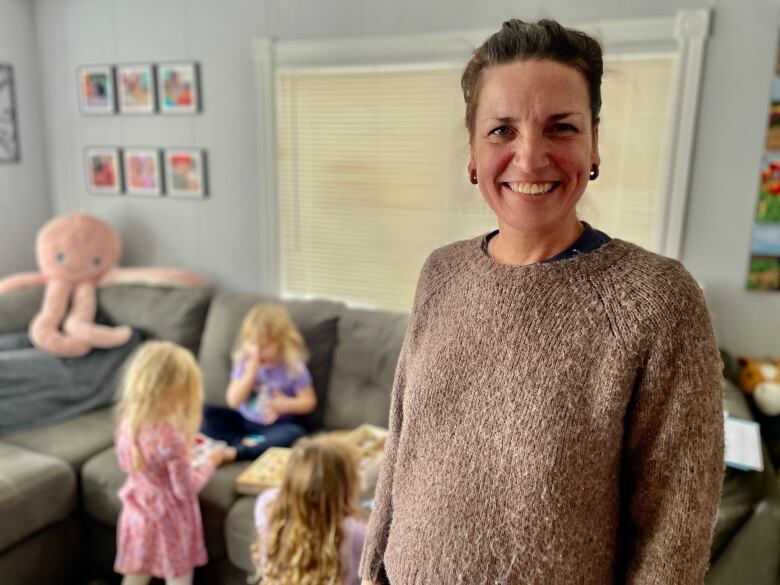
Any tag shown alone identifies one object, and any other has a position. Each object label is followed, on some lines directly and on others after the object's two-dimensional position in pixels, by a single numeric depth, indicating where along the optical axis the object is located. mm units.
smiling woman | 695
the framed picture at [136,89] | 3068
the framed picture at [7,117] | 3238
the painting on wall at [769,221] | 2148
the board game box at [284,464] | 1925
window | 2262
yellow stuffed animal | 2117
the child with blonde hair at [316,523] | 1481
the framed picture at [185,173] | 3053
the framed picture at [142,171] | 3148
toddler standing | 1799
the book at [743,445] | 1642
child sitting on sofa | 2320
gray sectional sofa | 1582
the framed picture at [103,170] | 3262
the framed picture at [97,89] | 3182
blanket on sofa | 2484
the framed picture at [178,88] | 2977
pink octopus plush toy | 2738
